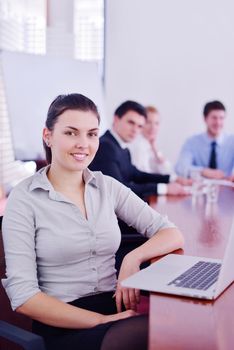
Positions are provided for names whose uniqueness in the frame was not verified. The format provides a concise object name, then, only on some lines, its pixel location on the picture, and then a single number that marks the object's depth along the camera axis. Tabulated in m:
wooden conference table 0.86
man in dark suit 2.48
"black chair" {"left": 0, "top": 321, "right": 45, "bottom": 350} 1.03
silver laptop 1.08
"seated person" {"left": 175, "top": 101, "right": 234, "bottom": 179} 3.80
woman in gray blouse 1.23
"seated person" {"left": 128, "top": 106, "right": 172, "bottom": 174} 3.85
